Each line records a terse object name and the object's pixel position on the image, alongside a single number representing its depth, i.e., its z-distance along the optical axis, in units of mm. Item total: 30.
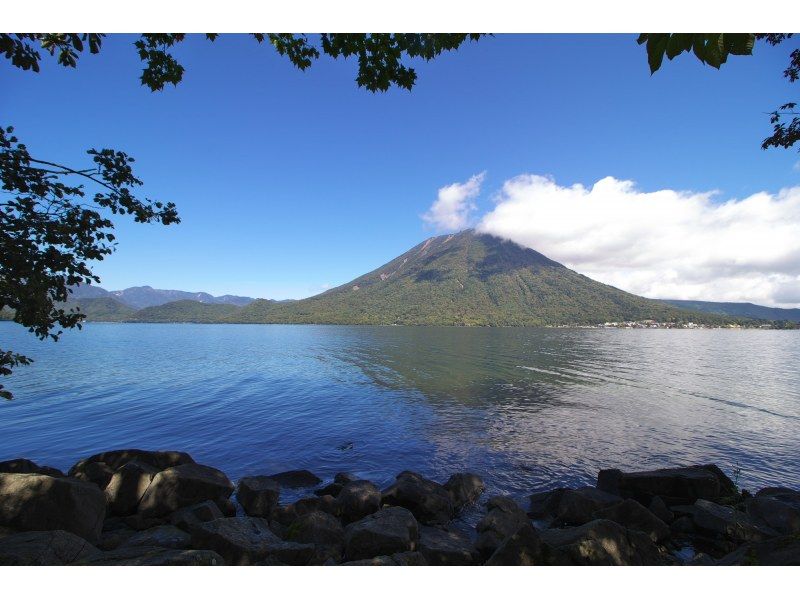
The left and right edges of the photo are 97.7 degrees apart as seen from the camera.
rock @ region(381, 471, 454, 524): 11992
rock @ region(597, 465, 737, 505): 12773
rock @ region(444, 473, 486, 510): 13203
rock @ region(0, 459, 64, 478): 11820
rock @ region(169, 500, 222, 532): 9672
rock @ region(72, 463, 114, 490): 12713
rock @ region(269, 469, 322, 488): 15141
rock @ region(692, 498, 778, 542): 9250
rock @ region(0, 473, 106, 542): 8156
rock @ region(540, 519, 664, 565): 7594
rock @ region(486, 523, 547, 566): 7500
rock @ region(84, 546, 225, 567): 6062
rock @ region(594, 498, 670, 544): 10188
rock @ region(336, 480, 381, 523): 11703
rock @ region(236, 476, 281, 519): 12031
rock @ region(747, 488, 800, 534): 9562
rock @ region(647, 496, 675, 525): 11385
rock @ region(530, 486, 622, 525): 11617
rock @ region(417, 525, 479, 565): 8664
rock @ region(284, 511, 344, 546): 9258
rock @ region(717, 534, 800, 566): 5258
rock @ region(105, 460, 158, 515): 11172
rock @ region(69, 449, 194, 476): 13789
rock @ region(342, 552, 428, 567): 7289
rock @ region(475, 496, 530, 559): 9141
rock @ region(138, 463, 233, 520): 10953
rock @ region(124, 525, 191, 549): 8352
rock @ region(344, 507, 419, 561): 8672
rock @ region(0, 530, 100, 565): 5824
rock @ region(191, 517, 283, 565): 7680
